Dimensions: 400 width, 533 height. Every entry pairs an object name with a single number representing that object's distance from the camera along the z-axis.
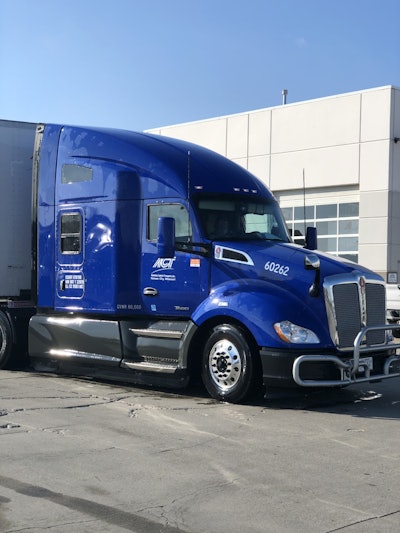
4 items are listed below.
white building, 26.00
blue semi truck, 8.52
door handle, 9.80
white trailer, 11.79
